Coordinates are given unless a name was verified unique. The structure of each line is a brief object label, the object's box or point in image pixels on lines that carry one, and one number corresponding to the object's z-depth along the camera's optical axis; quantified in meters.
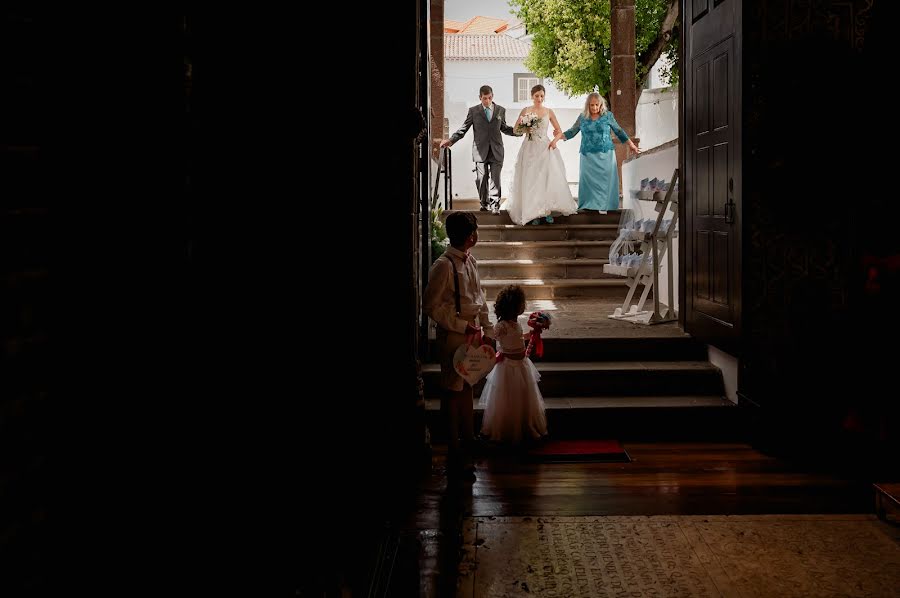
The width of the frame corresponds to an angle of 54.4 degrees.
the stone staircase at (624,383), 5.82
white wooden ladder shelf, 7.47
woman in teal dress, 11.80
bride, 11.57
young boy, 4.92
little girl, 5.40
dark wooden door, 5.69
